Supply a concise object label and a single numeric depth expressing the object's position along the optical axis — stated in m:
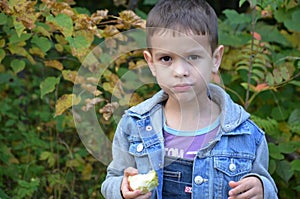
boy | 2.45
